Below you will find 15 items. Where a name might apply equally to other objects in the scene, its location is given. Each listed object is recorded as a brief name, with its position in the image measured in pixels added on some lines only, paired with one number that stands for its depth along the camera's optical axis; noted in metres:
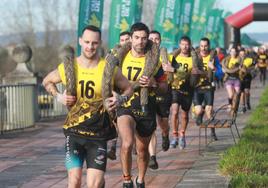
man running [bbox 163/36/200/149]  11.88
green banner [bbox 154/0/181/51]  24.09
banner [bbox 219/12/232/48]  48.98
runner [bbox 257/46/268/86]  37.02
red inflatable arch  35.16
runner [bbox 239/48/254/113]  19.48
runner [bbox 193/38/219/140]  13.31
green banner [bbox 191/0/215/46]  37.59
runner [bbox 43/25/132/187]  6.18
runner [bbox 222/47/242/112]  18.45
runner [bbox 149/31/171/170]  9.66
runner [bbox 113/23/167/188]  7.89
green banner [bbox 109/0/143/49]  18.06
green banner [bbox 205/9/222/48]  42.59
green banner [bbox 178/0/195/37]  26.39
